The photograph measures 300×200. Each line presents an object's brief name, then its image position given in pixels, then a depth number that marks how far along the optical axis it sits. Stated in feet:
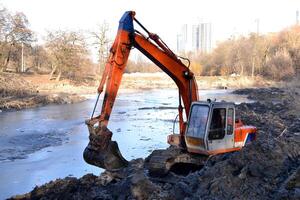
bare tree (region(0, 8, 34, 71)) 171.53
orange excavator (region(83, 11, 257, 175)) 34.53
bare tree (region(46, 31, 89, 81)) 186.60
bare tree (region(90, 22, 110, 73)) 241.96
